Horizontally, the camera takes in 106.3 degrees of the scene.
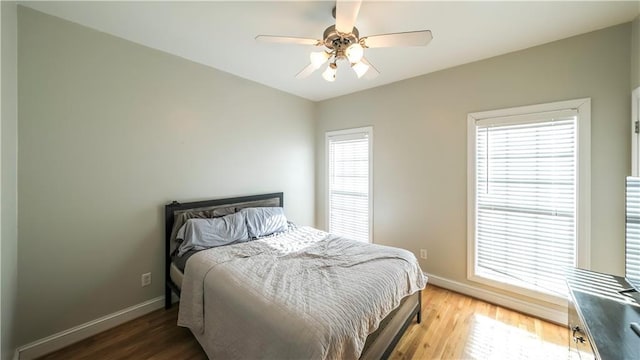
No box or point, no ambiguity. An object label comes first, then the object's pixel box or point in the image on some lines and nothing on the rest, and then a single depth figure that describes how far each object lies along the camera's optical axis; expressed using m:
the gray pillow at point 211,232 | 2.28
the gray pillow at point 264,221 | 2.71
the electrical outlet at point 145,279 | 2.33
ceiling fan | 1.54
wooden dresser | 1.02
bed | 1.26
